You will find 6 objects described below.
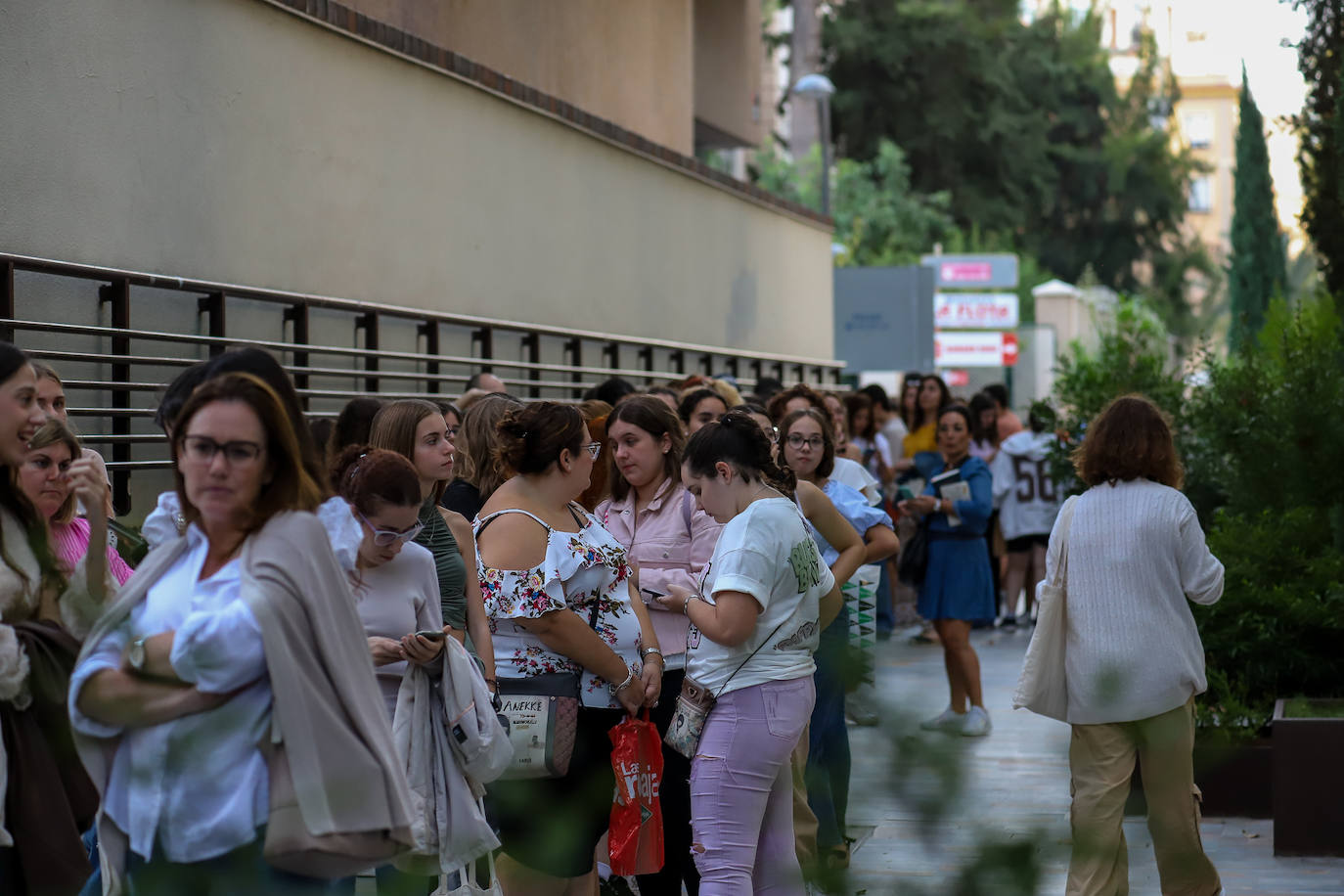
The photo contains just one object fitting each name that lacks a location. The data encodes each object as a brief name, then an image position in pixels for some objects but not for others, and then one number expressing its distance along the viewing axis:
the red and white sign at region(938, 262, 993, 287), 32.00
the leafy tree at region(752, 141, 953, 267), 43.62
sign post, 31.97
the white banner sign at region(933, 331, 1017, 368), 32.06
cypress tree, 36.41
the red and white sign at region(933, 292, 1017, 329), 32.12
